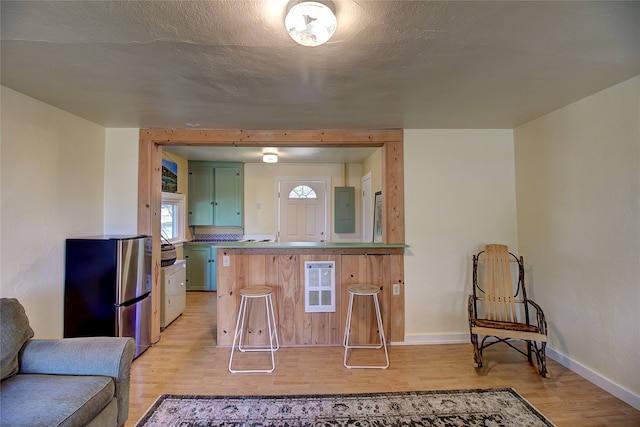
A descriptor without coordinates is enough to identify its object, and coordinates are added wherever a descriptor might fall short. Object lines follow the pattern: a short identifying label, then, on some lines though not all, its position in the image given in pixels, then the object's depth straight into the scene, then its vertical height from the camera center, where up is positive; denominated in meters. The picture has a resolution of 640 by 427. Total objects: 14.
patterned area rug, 1.76 -1.30
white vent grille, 2.88 -0.69
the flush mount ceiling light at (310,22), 1.15 +0.88
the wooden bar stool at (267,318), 2.49 -0.98
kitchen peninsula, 2.83 -0.62
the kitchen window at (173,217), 4.45 +0.09
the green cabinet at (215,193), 4.92 +0.53
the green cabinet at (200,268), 4.83 -0.82
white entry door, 5.11 +0.19
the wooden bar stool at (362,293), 2.45 -0.79
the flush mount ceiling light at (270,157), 4.13 +1.00
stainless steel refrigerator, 2.38 -0.57
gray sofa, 1.25 -0.82
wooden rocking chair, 2.28 -0.84
